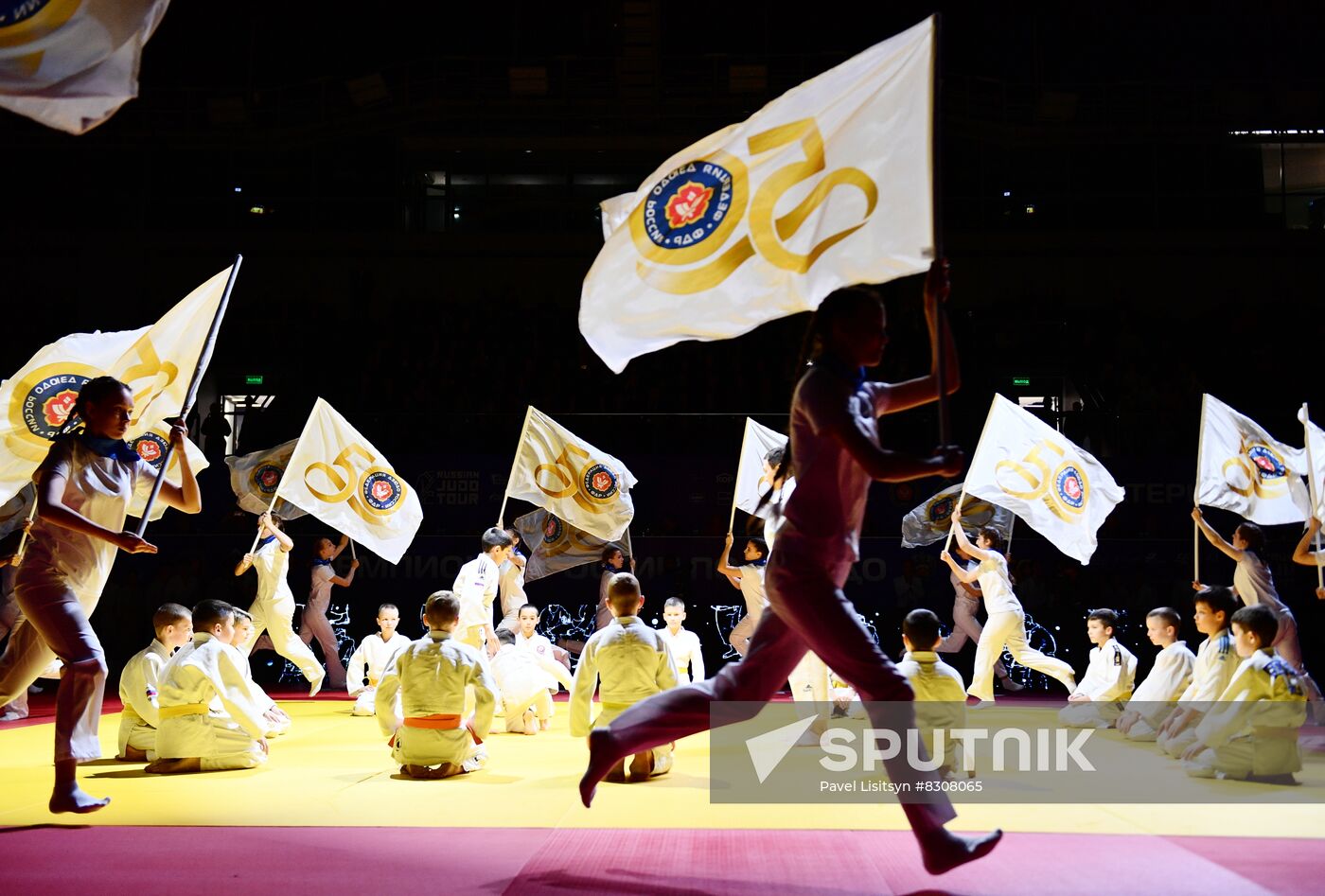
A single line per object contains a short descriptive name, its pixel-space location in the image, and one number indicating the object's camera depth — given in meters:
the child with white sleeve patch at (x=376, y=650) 11.16
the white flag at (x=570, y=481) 11.96
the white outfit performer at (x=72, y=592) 4.79
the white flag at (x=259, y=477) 13.53
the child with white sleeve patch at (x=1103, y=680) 9.92
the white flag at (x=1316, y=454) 9.59
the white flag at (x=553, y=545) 13.64
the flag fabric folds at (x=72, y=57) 3.86
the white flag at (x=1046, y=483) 9.80
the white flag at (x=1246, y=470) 10.46
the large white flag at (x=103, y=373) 6.37
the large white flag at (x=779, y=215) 4.41
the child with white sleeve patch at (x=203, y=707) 6.74
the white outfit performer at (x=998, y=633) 10.21
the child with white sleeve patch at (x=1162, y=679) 8.76
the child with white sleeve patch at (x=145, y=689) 7.36
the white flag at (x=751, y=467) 10.80
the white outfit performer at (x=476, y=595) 10.38
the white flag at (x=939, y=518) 13.26
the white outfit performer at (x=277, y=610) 11.38
